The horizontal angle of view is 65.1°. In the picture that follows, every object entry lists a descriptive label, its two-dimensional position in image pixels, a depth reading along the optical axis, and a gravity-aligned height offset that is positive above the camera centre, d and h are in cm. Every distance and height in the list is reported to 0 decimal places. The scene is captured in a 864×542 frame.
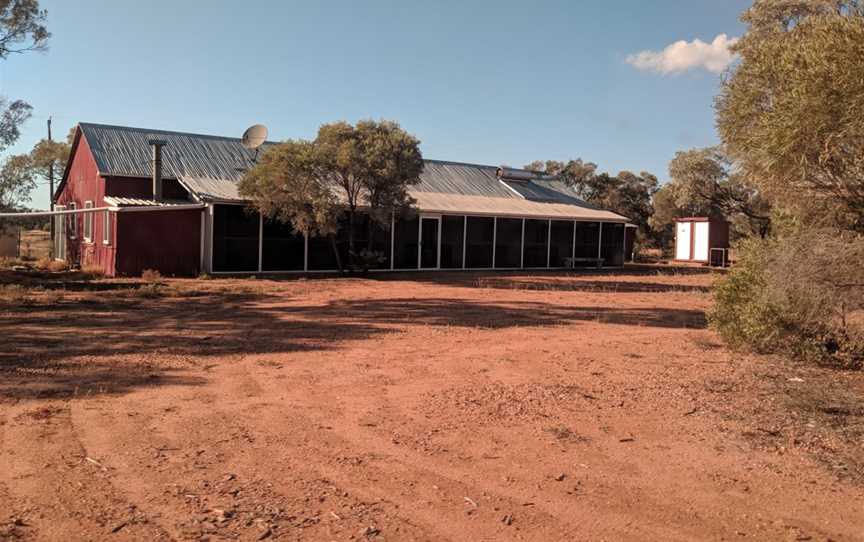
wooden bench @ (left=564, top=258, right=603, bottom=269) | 3099 -53
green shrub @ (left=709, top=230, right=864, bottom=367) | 701 -48
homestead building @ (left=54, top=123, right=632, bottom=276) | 2173 +73
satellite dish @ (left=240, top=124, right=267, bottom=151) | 2720 +412
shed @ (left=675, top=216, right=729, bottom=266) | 3603 +83
